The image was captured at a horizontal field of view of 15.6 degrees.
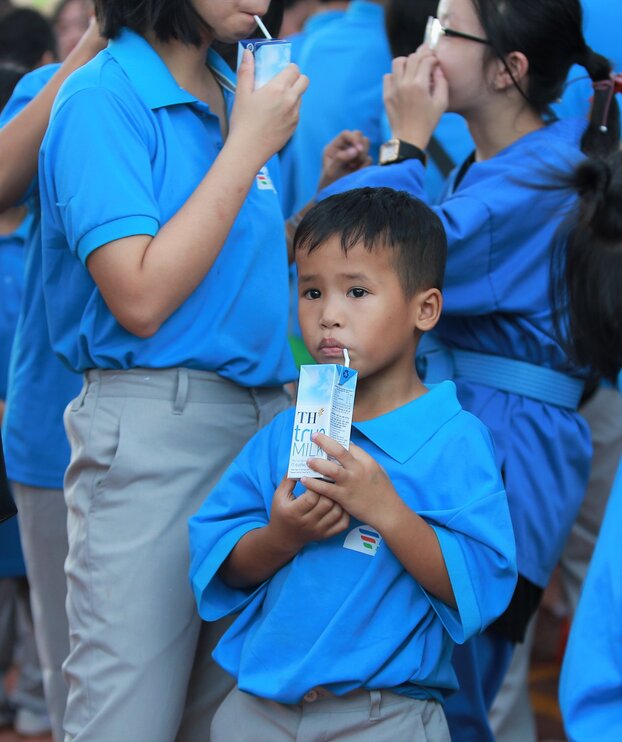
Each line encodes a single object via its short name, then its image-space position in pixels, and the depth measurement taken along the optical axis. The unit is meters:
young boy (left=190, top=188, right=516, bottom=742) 3.79
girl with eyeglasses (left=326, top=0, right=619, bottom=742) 5.12
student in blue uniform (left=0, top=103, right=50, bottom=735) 7.26
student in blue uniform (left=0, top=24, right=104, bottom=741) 5.40
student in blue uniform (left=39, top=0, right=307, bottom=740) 4.19
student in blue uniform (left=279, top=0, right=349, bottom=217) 8.30
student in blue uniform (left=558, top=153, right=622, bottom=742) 3.18
